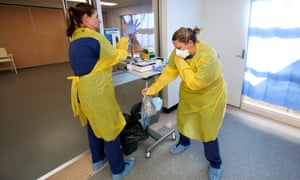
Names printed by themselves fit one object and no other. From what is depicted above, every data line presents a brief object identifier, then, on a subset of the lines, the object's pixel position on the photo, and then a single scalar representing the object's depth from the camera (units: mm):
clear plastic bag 1681
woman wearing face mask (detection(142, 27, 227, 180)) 1231
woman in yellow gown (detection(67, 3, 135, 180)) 1207
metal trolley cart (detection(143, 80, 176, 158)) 1892
